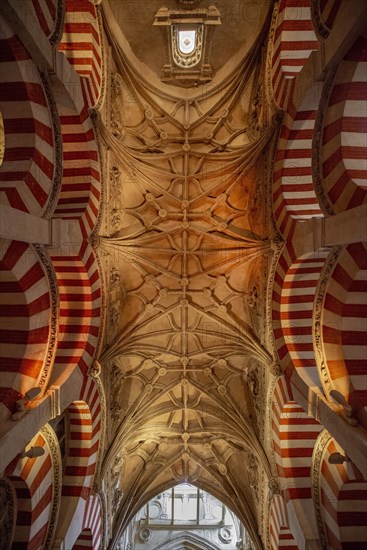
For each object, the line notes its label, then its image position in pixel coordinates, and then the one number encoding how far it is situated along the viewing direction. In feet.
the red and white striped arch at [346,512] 27.50
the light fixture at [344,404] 22.43
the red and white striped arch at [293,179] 29.73
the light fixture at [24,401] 23.17
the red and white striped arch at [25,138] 22.35
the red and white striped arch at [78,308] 30.99
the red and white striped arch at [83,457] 31.81
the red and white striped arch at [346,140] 21.70
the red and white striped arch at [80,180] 30.07
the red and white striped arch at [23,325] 24.68
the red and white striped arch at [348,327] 23.90
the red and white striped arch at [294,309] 30.53
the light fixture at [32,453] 24.40
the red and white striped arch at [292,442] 32.12
